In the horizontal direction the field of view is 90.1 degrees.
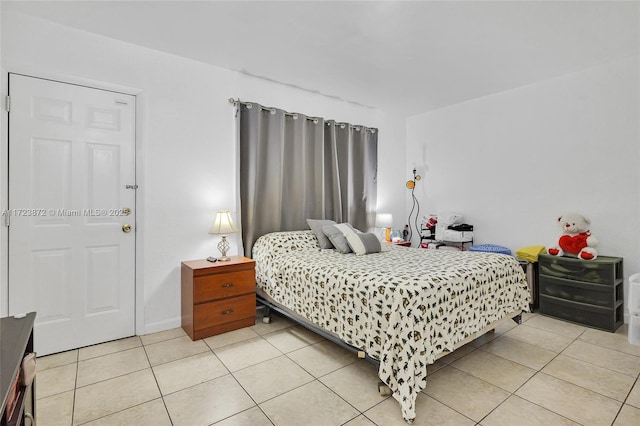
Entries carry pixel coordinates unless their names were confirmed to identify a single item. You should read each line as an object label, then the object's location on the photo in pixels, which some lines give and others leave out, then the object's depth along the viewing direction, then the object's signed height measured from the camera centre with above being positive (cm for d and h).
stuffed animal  320 -26
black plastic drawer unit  302 -76
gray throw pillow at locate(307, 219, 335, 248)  342 -17
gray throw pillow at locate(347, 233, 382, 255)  312 -28
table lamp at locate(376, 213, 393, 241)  453 -12
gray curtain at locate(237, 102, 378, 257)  350 +54
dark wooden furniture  82 -41
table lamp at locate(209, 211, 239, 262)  307 -13
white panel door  244 +3
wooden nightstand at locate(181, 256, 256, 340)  280 -74
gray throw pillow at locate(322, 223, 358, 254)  320 -20
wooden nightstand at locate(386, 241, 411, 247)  449 -41
